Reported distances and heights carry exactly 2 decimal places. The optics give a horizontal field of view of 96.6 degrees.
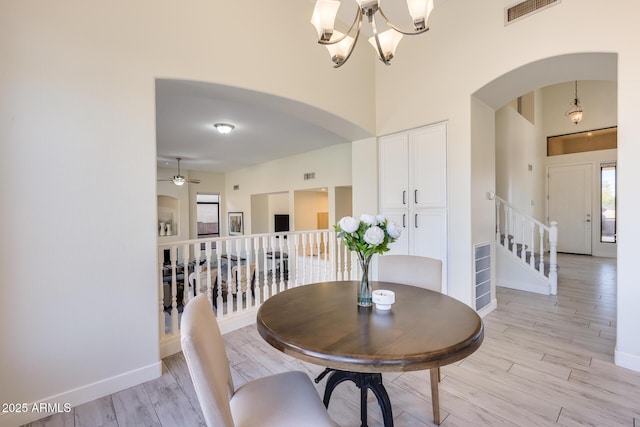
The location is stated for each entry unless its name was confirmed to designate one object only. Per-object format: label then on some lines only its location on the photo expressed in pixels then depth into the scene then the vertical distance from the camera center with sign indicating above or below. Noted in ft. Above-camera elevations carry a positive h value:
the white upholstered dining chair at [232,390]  2.63 -2.54
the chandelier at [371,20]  5.46 +3.82
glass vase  4.78 -1.37
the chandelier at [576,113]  19.77 +6.59
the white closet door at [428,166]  10.71 +1.66
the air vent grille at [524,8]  8.31 +6.05
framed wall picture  29.17 -1.25
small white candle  4.59 -1.46
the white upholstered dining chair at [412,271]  6.42 -1.45
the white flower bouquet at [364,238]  4.68 -0.47
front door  22.95 +0.16
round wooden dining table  3.29 -1.65
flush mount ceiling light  15.12 +4.51
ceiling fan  23.43 +2.67
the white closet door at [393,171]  11.88 +1.62
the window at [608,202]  21.80 +0.34
